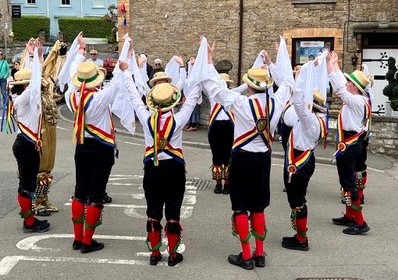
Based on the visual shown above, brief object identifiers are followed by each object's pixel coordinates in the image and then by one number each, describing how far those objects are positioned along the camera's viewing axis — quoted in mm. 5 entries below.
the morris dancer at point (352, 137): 6906
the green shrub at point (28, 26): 42438
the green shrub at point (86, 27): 44875
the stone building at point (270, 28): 16328
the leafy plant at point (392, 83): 13270
